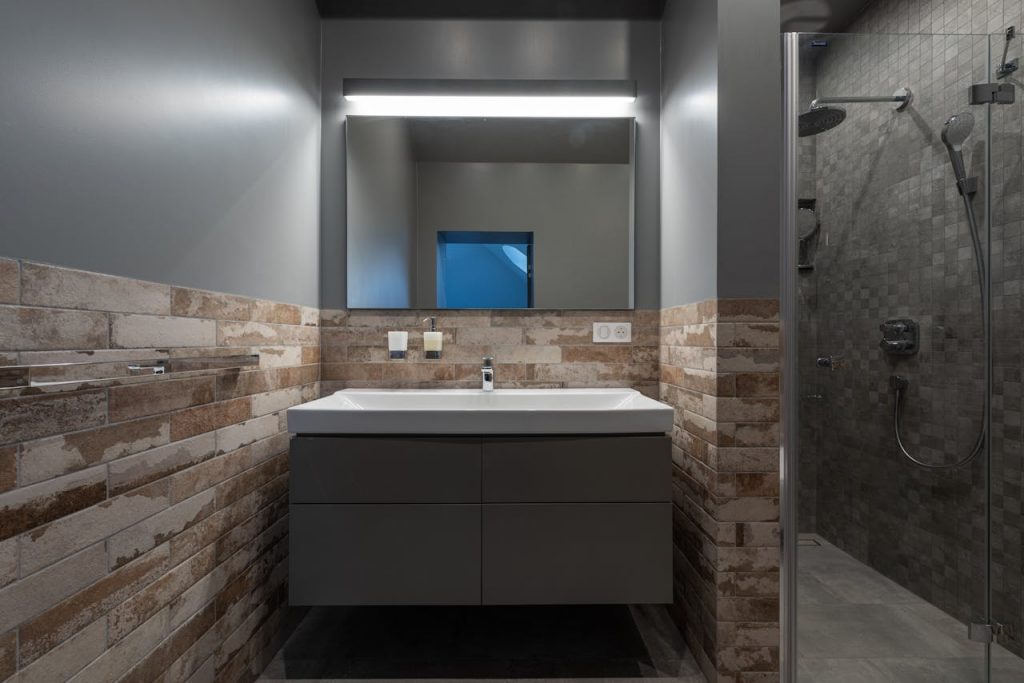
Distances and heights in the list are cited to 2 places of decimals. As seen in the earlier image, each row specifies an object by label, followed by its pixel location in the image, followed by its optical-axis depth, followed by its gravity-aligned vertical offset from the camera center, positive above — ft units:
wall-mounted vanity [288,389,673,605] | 4.86 -1.56
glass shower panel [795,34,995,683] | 4.52 -0.05
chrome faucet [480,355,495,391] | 6.58 -0.44
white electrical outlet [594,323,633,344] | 6.92 +0.10
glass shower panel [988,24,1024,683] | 4.63 -0.33
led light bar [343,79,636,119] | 6.81 +3.16
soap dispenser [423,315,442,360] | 6.81 +0.01
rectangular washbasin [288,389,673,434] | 4.86 -0.73
